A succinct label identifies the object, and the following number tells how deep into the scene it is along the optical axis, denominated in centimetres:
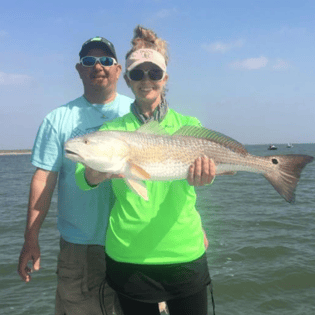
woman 308
